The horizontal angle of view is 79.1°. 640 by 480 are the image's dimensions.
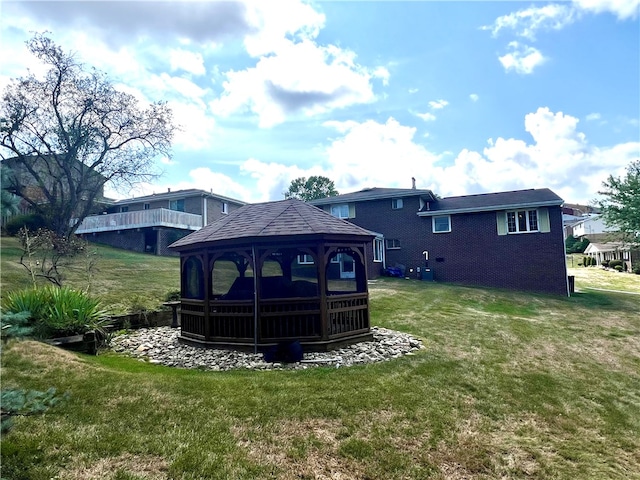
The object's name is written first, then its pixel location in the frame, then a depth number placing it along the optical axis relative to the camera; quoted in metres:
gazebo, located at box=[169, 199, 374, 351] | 8.20
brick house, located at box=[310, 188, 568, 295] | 19.92
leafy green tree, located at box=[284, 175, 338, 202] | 47.91
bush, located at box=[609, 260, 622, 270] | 34.90
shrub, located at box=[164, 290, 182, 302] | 12.68
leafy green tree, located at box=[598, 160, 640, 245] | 20.98
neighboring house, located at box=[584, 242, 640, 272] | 32.91
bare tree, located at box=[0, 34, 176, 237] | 20.45
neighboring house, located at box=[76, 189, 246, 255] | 26.33
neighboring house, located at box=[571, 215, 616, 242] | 49.53
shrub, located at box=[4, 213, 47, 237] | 23.47
